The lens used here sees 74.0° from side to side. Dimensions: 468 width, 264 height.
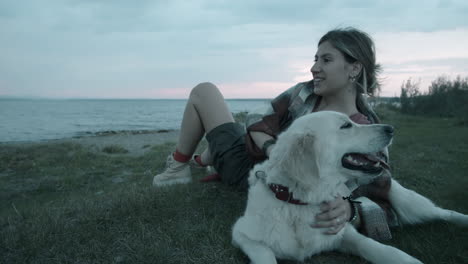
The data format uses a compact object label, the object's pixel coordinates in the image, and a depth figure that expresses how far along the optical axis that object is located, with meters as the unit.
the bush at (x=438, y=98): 19.91
